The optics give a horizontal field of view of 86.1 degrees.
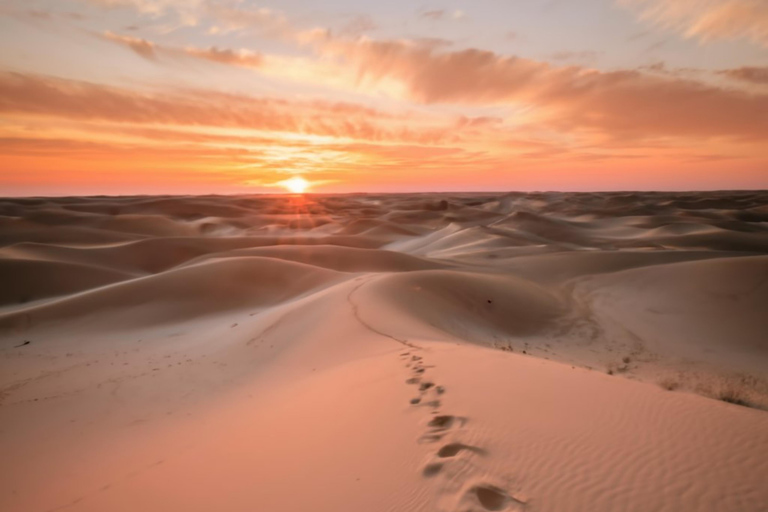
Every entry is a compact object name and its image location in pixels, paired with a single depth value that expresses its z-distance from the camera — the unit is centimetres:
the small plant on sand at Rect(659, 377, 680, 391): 563
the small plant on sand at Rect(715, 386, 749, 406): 478
